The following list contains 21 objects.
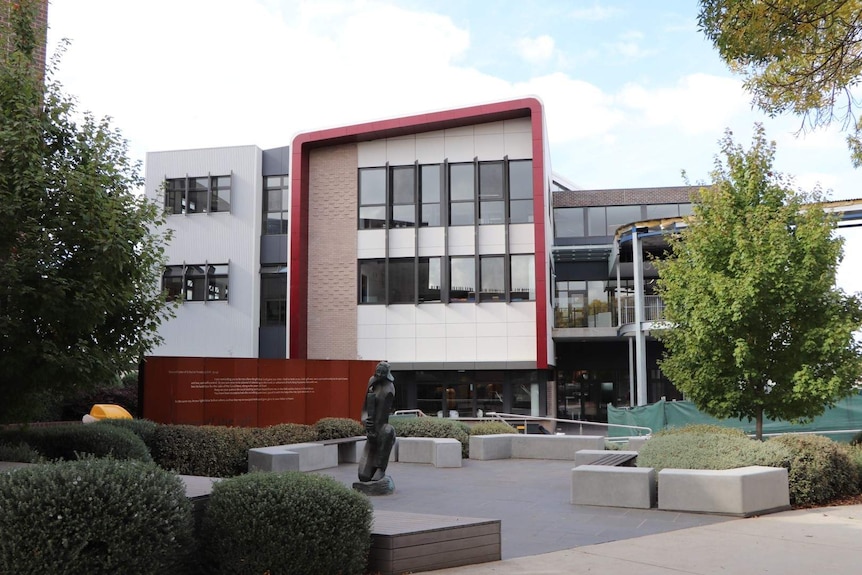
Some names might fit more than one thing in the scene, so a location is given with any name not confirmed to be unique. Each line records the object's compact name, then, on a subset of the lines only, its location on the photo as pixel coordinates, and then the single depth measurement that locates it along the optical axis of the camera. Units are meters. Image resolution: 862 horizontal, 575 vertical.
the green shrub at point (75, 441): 12.41
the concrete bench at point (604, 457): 14.41
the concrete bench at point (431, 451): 17.92
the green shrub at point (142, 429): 15.13
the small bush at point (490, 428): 21.02
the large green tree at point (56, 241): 10.37
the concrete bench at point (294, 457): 15.28
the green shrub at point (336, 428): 19.23
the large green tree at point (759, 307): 15.00
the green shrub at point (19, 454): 11.05
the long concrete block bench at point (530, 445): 19.52
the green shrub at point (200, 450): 15.19
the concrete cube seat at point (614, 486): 11.77
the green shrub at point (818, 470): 11.92
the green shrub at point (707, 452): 12.05
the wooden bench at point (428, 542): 7.50
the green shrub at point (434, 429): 19.97
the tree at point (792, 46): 7.96
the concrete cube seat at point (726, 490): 10.99
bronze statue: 13.13
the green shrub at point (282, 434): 17.19
